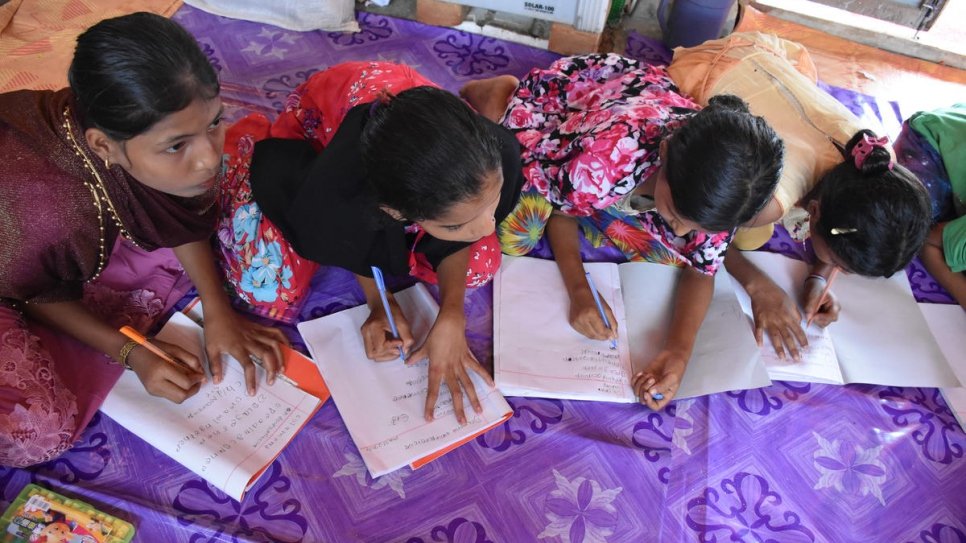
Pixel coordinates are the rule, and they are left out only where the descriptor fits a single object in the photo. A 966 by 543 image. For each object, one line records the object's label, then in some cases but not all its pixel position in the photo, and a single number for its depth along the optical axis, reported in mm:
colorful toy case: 885
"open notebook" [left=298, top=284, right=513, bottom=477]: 1009
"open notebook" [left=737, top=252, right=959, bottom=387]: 1203
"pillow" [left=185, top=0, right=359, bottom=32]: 1729
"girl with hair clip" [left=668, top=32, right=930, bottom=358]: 1038
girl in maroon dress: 728
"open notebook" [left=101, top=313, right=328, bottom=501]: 963
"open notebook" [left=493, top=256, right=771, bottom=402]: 1116
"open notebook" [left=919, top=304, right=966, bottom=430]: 1202
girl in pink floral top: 930
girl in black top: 785
